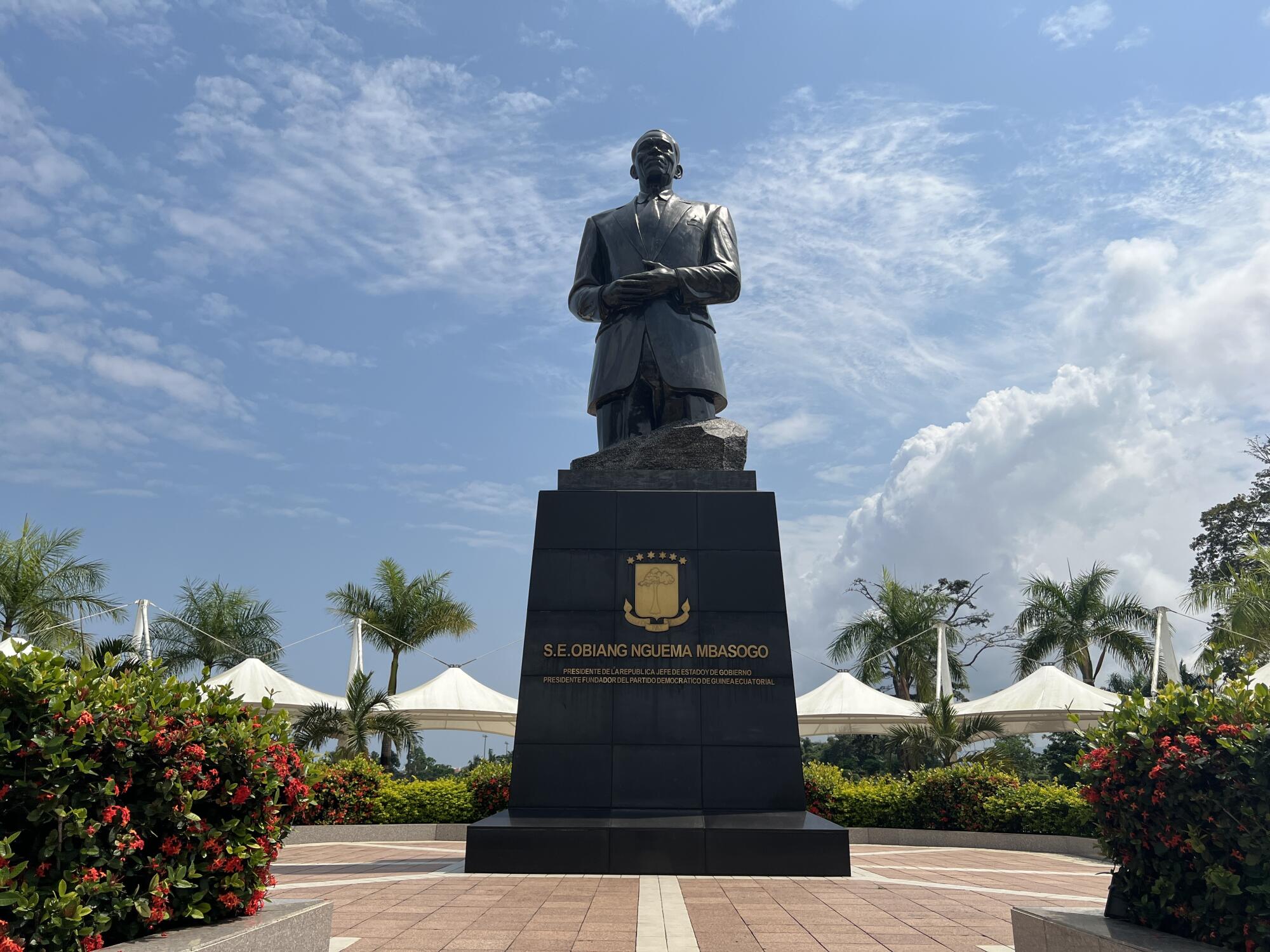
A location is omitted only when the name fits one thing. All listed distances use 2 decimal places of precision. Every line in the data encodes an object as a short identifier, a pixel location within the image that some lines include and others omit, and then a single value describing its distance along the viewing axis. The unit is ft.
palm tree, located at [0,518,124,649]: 68.33
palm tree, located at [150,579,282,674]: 91.81
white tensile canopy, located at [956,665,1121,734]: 62.49
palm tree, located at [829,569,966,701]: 91.30
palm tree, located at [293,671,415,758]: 54.19
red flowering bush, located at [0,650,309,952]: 10.62
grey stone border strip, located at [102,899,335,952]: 11.59
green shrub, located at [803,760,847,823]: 46.11
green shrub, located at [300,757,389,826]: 44.39
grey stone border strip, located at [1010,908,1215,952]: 11.69
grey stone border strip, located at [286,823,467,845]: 42.86
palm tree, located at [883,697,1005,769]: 54.39
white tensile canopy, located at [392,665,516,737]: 67.41
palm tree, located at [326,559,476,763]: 89.15
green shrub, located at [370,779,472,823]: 44.98
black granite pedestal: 25.36
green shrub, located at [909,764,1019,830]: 44.11
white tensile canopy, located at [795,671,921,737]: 67.62
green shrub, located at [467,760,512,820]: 44.21
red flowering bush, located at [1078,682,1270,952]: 11.11
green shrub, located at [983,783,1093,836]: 41.29
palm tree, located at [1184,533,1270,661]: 56.54
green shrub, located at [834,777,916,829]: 45.98
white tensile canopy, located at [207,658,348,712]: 67.44
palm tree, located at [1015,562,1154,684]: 86.99
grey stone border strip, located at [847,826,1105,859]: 40.42
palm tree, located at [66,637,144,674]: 42.51
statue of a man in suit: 34.12
